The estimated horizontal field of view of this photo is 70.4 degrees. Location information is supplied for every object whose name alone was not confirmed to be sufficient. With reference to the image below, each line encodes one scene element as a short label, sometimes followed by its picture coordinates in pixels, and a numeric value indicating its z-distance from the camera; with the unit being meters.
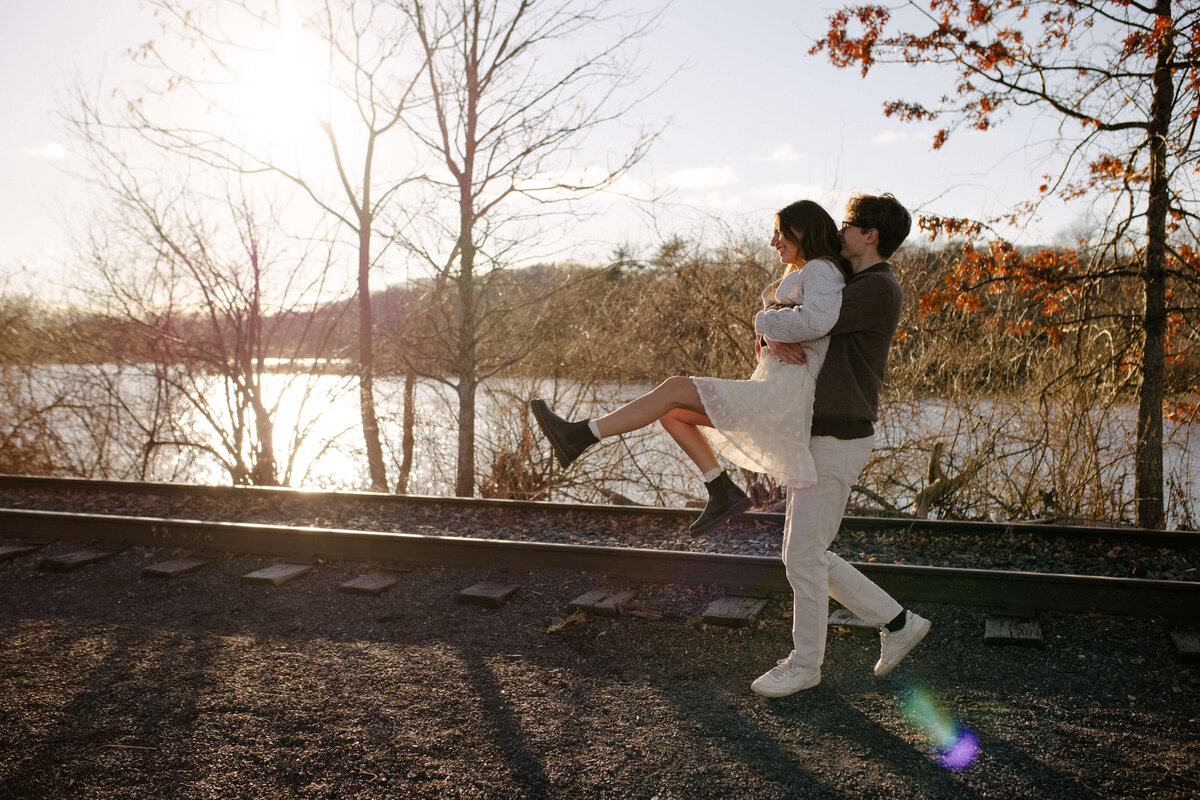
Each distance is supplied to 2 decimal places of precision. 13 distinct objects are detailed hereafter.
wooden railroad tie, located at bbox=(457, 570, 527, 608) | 4.80
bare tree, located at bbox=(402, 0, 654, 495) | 10.73
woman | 3.19
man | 3.27
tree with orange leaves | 7.49
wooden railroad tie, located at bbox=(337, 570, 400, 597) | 5.05
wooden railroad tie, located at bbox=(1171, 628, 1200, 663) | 3.79
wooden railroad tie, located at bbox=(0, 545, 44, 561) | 6.05
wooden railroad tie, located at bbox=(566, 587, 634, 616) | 4.57
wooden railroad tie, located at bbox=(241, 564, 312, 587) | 5.25
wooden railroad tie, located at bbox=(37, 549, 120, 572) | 5.77
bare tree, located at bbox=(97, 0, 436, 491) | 11.12
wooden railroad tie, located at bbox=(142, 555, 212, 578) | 5.52
